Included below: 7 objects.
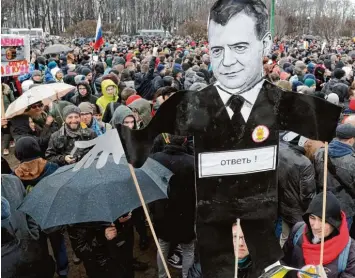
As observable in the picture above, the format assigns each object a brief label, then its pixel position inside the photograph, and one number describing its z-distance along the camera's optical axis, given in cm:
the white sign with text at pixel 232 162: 202
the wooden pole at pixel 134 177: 203
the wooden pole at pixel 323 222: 201
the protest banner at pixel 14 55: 564
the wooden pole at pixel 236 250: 205
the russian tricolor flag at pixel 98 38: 773
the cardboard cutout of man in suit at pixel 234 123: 196
